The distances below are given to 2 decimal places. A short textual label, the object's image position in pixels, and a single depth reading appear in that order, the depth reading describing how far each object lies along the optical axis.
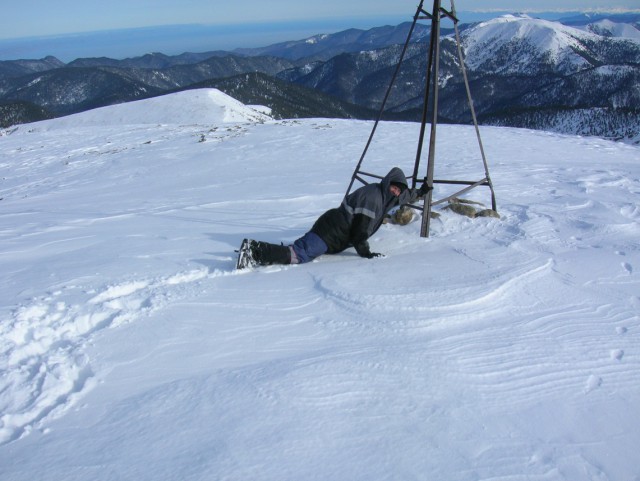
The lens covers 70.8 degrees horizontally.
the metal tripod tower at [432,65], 6.16
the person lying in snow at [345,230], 5.36
